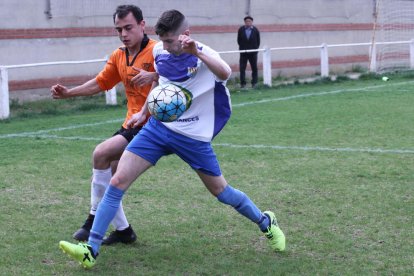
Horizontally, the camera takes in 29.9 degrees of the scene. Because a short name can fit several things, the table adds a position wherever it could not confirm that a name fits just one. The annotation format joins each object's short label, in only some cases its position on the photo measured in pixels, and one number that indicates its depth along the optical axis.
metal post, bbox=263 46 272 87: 21.02
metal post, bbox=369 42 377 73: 24.67
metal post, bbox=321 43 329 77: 23.14
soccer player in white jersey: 5.36
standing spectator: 21.52
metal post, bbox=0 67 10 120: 14.96
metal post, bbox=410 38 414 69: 25.95
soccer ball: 5.42
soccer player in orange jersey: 5.95
